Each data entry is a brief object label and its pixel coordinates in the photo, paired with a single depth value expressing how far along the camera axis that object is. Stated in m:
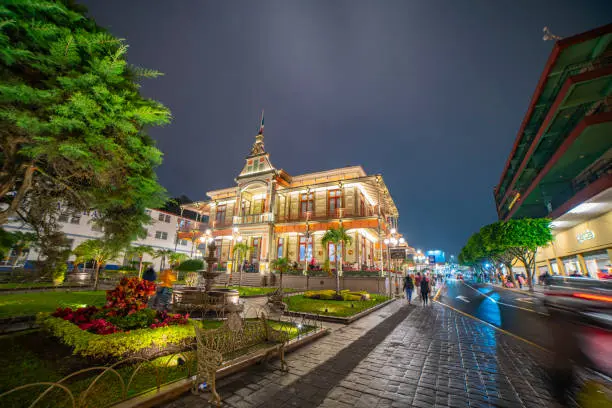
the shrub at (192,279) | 20.30
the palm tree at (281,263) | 22.33
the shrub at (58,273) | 17.23
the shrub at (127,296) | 5.94
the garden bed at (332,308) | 10.10
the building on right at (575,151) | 18.75
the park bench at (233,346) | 3.69
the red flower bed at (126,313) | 5.58
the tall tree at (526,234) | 24.55
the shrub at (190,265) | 20.64
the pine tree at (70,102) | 3.34
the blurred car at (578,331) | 5.01
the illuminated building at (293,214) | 25.47
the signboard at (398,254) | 17.20
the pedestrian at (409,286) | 15.93
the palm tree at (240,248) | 23.21
